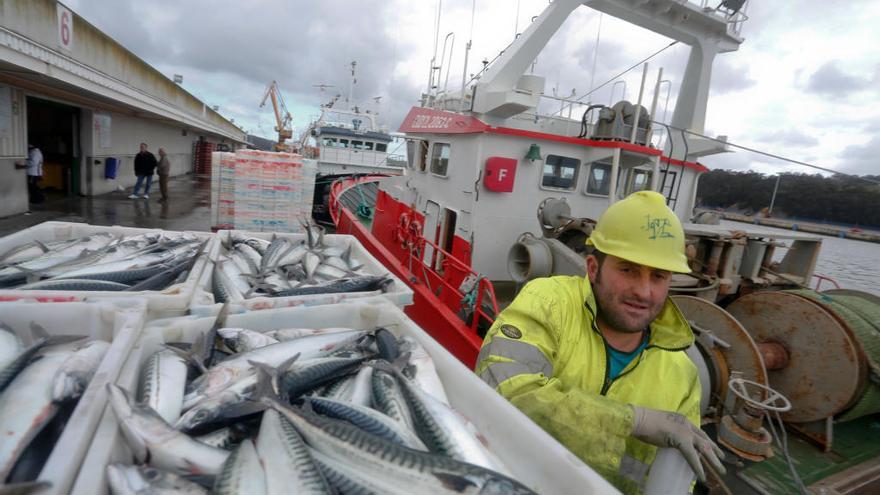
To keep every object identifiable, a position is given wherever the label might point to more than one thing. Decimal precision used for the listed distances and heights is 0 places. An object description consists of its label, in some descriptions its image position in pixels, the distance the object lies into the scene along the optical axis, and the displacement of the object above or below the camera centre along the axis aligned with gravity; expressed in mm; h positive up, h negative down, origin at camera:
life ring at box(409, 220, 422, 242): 5863 -771
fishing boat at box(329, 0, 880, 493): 3363 -645
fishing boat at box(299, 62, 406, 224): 24250 +1160
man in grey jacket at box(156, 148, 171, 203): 14297 -895
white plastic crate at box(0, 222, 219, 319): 2049 -846
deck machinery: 3139 -1206
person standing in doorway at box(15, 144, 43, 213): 10233 -982
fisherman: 1521 -634
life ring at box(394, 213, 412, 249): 6575 -881
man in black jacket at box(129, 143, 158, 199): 13617 -688
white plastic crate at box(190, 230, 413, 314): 2385 -856
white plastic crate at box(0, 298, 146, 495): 1083 -808
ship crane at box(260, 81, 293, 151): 41312 +4378
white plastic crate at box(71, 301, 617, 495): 1128 -856
